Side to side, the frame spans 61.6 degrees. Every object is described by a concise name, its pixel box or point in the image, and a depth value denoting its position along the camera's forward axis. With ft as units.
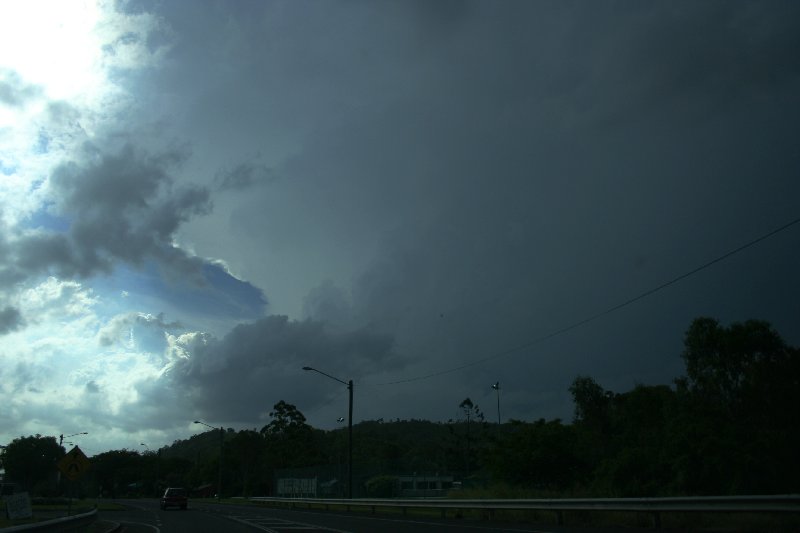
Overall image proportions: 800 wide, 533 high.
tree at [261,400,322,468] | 329.72
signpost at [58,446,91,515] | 81.41
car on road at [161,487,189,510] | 174.81
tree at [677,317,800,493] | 123.85
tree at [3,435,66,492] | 383.04
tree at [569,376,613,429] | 294.05
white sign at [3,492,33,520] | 71.56
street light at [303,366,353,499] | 148.65
